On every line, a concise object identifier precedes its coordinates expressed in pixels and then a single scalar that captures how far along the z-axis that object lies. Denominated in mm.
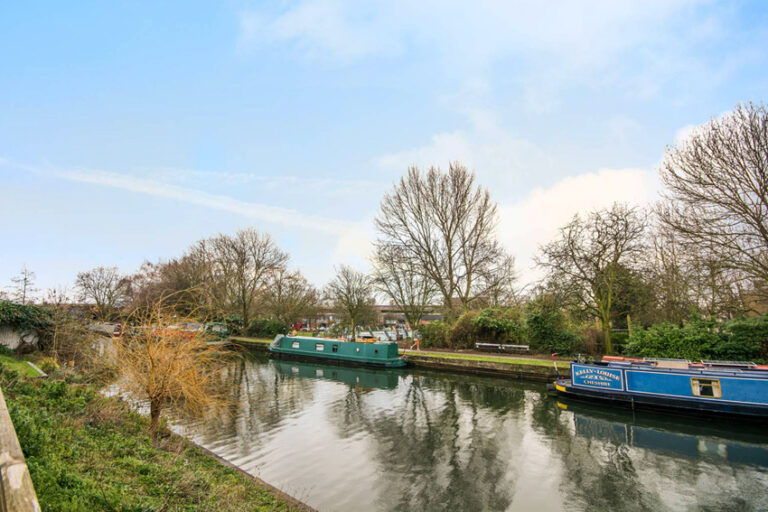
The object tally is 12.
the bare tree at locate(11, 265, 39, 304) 18000
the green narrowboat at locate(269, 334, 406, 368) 23703
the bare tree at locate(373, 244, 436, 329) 31328
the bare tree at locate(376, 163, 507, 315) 29484
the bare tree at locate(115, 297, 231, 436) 7457
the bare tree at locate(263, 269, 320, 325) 41094
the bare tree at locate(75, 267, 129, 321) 38844
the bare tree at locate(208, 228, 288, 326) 41188
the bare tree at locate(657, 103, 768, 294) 14984
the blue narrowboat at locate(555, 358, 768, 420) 11641
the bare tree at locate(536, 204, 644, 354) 20328
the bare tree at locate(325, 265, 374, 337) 34969
